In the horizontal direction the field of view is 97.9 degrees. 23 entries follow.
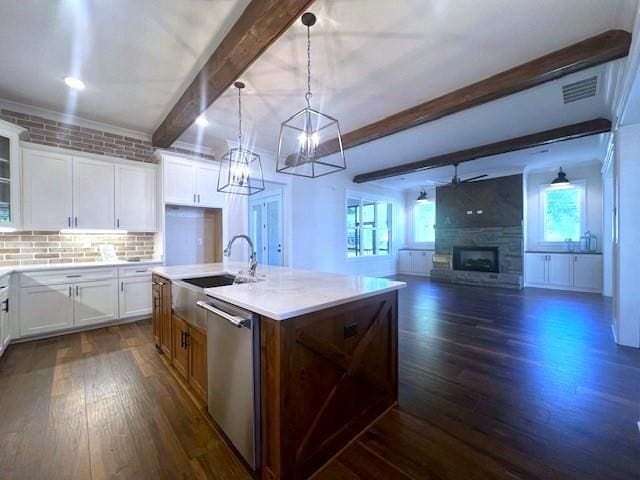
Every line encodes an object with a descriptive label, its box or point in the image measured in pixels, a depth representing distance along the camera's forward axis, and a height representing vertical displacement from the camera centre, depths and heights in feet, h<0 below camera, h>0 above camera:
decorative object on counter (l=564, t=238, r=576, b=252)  20.05 -0.54
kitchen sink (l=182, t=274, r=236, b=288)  8.91 -1.35
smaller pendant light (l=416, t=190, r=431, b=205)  26.01 +3.78
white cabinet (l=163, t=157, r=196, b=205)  13.44 +2.90
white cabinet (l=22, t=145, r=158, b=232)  10.96 +2.08
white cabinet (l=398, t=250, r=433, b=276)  27.09 -2.34
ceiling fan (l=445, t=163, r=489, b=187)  19.88 +4.64
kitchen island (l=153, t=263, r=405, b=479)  4.42 -2.30
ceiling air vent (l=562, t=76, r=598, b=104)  9.73 +5.43
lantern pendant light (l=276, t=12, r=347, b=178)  6.46 +5.29
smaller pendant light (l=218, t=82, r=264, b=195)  9.28 +2.43
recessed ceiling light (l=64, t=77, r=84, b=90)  9.21 +5.33
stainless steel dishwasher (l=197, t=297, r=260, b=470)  4.68 -2.50
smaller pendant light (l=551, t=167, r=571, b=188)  18.58 +3.84
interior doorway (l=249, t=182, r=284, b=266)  19.37 +1.18
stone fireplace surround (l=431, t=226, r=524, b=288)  20.92 -1.22
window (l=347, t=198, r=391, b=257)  24.67 +1.04
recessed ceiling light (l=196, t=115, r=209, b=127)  12.47 +5.42
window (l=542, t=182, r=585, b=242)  20.13 +1.83
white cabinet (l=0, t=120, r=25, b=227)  10.09 +2.38
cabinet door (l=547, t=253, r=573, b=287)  19.47 -2.32
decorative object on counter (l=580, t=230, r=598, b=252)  19.27 -0.32
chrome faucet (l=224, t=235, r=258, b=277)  8.06 -0.71
